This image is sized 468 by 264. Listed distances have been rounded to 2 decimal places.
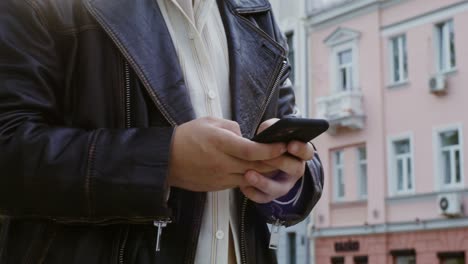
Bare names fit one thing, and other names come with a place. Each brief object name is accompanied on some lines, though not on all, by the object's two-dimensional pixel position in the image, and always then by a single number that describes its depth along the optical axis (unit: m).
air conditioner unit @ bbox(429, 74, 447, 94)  14.11
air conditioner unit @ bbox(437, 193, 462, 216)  13.72
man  0.91
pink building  14.11
